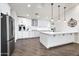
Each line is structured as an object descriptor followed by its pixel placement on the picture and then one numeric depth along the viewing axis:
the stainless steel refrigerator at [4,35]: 1.98
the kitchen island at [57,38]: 3.16
